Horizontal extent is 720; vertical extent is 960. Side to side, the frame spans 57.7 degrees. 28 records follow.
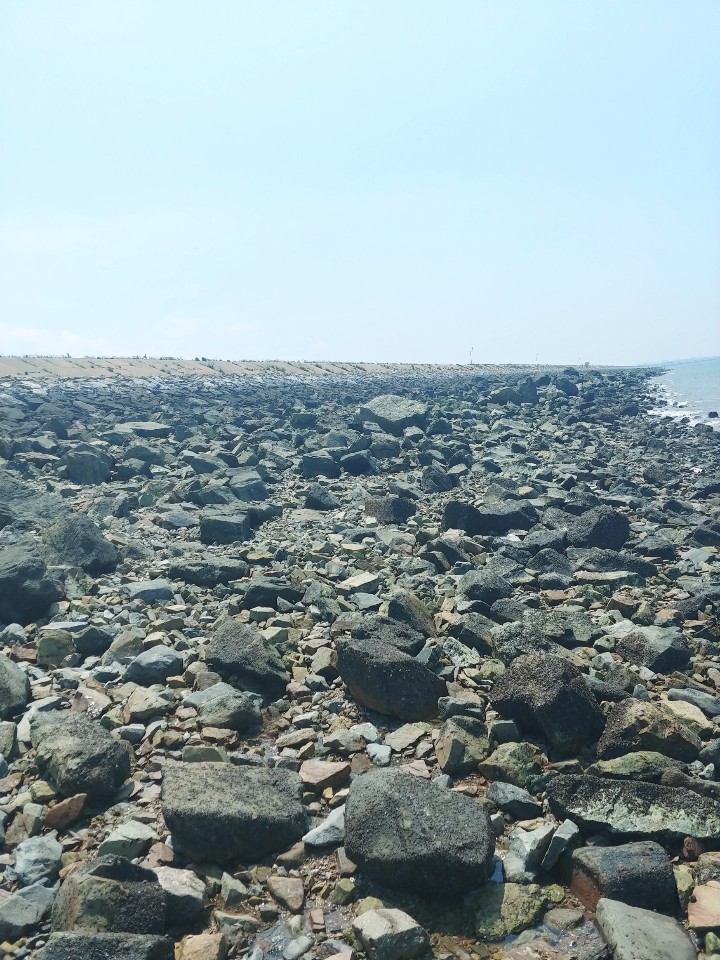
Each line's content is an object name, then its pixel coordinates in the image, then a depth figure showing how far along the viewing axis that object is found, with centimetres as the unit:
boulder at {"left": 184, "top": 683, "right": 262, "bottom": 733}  477
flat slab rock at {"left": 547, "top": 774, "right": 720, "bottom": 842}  359
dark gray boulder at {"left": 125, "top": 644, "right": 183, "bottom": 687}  537
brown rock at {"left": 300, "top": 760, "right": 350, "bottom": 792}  417
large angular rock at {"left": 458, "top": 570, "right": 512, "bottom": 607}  715
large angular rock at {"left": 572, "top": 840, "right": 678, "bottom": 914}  319
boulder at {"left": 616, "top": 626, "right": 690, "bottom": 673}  571
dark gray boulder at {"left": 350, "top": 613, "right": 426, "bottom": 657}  574
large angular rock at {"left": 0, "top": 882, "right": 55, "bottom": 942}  309
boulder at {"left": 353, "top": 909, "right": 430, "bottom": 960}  294
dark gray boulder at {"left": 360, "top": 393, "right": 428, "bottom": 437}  2011
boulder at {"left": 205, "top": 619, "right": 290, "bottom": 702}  532
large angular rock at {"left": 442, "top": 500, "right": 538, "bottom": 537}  1019
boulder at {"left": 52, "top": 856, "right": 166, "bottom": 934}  297
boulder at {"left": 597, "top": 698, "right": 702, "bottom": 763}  436
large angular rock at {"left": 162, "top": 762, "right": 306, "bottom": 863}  355
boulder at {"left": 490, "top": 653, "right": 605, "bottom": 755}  455
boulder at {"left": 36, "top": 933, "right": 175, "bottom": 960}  275
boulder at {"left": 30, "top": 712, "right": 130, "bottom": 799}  395
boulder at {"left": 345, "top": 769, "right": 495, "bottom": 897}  329
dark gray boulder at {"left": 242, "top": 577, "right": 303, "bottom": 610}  696
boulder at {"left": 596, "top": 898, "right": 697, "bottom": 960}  285
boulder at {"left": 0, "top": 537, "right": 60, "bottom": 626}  653
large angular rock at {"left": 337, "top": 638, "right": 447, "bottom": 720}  496
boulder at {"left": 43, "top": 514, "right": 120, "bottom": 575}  780
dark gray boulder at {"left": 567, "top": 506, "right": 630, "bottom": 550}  953
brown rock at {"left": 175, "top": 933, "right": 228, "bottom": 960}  298
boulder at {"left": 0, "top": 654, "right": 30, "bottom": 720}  489
